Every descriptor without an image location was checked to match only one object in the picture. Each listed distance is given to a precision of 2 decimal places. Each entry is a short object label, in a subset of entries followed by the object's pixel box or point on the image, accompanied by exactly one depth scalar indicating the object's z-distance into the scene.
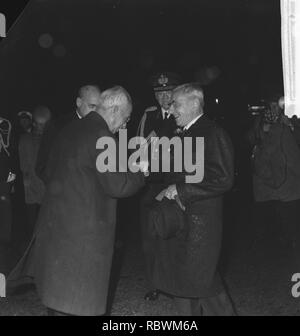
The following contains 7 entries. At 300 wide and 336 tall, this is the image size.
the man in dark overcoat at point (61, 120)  4.86
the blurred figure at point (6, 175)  6.51
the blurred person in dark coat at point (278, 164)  6.47
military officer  4.95
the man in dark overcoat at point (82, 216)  3.42
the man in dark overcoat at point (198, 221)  3.71
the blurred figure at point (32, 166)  6.96
